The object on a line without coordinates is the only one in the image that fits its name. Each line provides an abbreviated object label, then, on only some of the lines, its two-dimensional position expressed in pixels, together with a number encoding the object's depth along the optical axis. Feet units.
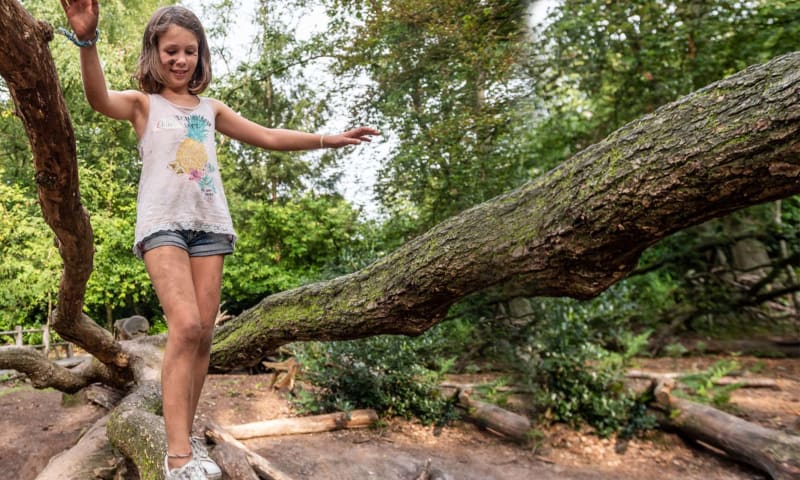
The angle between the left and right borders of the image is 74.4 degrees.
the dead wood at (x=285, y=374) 21.75
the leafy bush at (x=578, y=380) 16.62
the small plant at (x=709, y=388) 17.93
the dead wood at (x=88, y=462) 10.96
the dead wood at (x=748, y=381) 19.78
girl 6.03
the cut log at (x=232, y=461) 10.45
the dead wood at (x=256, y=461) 11.65
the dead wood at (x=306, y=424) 16.02
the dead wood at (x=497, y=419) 16.90
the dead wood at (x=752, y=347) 24.04
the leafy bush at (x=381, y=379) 18.51
